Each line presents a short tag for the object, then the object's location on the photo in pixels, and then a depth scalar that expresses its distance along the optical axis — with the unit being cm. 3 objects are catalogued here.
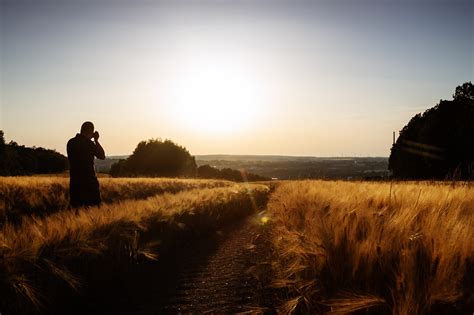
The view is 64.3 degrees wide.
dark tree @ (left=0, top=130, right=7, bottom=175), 4158
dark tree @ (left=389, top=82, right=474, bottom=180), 3612
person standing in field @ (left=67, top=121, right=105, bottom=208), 879
